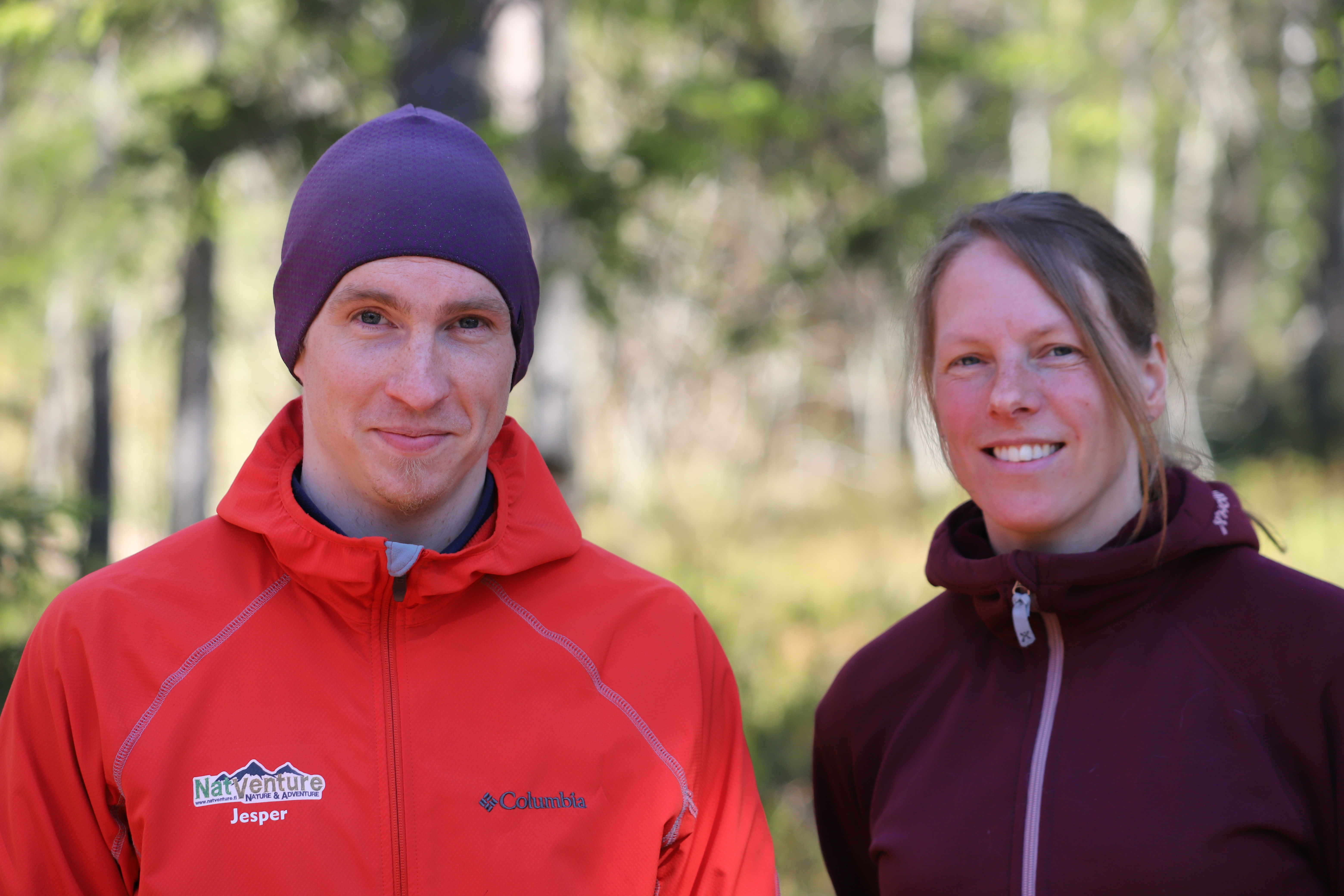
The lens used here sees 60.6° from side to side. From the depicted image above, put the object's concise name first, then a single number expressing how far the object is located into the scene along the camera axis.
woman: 2.25
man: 2.05
